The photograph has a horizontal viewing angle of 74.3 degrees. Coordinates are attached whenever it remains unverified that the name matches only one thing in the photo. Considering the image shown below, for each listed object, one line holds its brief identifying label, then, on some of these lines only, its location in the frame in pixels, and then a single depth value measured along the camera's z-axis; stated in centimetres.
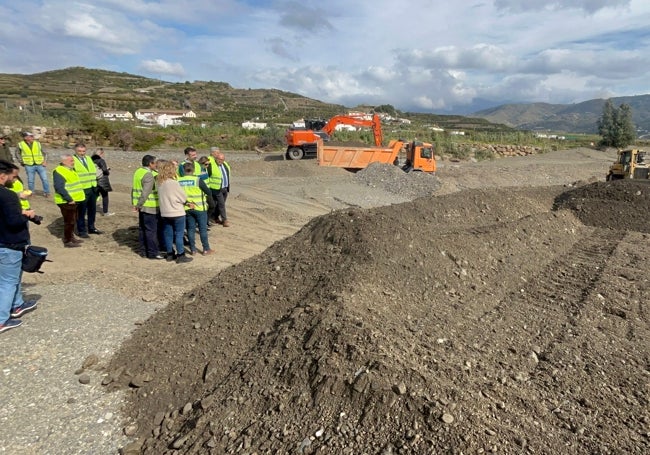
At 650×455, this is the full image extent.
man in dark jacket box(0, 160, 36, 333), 441
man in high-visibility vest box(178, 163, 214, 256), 719
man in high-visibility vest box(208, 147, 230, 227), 893
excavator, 2209
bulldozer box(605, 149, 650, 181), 1636
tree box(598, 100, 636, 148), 3859
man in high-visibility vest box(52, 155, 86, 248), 709
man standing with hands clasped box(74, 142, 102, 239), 774
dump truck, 1928
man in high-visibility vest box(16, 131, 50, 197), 977
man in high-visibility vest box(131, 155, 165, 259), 695
